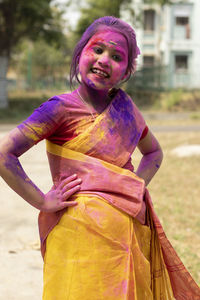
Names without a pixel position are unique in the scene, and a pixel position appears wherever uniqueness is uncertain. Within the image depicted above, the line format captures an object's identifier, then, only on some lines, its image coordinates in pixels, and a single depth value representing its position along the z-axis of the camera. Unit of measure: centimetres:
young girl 191
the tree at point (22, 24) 1891
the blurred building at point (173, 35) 3108
